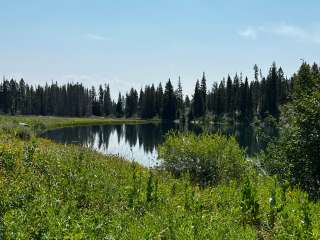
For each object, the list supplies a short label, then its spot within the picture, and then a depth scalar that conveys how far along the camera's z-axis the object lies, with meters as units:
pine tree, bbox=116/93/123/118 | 151.50
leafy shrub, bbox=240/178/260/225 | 10.51
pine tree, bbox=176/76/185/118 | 128.54
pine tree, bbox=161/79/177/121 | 125.50
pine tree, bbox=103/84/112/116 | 158.62
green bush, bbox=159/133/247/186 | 17.50
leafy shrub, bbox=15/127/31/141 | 24.38
